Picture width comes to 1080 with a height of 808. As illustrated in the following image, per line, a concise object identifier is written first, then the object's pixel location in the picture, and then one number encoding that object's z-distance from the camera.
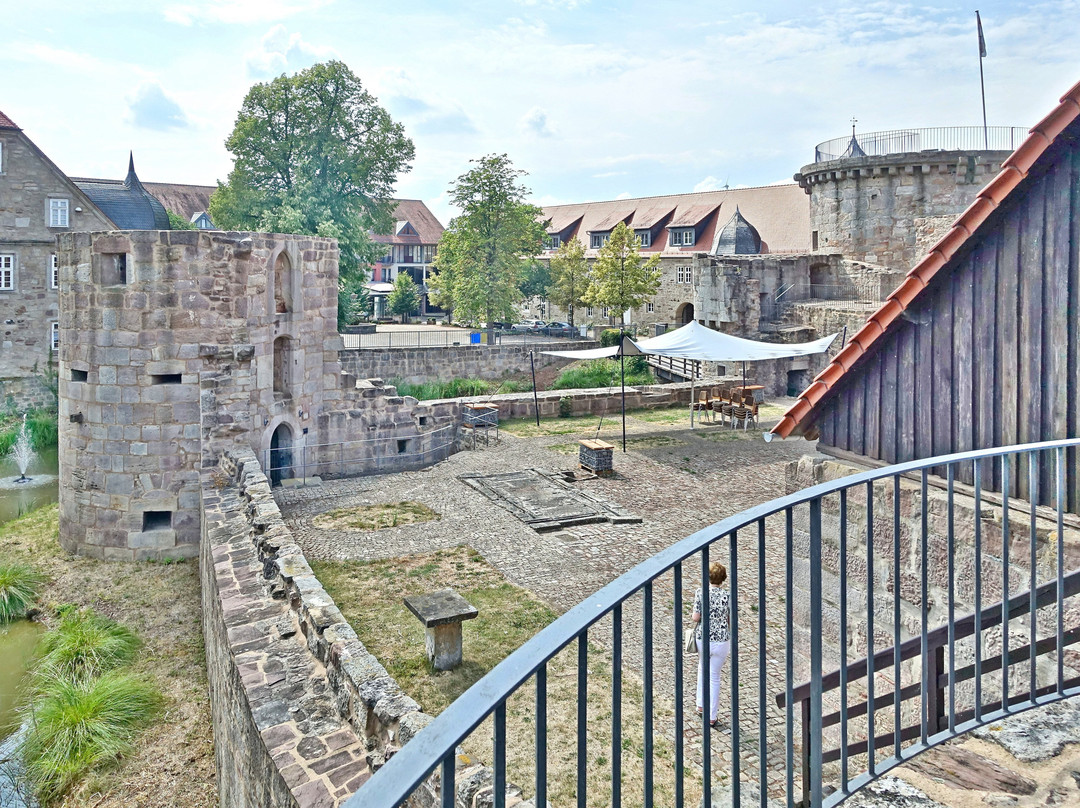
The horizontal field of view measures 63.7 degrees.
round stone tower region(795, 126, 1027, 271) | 31.67
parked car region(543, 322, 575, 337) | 42.15
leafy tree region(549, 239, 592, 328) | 44.69
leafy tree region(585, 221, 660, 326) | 37.00
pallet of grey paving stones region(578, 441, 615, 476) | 15.60
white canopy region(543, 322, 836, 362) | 19.02
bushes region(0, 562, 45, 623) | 11.41
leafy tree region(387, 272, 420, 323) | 49.69
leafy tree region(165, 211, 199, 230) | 49.62
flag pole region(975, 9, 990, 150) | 25.70
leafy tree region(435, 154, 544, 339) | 36.72
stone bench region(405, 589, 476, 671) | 7.79
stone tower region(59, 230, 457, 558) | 12.70
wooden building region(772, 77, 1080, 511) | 4.74
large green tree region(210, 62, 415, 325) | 28.14
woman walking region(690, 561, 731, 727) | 6.40
